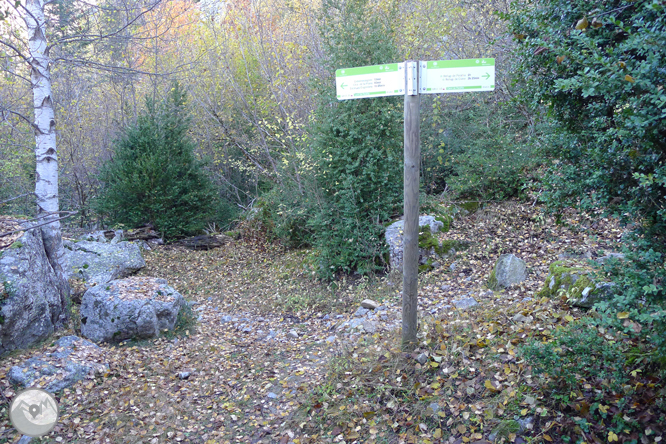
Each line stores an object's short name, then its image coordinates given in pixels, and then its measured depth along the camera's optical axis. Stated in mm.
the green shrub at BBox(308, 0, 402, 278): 7051
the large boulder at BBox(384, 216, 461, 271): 6875
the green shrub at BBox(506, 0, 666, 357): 2164
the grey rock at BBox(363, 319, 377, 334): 4977
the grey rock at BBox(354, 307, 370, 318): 5863
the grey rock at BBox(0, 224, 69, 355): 4633
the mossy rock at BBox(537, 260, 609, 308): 3898
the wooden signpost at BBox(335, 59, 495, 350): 3465
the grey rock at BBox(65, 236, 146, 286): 8078
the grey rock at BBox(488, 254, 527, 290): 5391
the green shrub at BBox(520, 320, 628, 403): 2768
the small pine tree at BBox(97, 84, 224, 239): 11008
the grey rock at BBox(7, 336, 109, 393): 4172
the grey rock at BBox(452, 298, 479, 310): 4900
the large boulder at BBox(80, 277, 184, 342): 5617
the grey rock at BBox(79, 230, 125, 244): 10487
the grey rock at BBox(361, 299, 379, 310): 5949
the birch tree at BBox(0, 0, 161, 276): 5379
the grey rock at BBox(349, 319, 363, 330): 5367
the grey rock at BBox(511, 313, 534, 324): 3939
